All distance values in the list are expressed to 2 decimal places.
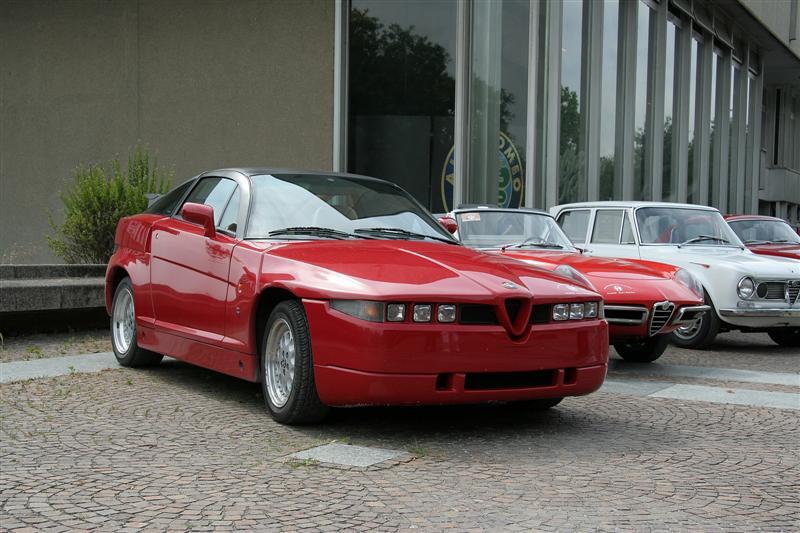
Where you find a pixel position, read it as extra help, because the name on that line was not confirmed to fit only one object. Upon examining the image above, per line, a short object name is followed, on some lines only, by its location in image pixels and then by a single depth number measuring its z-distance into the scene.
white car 10.24
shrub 11.92
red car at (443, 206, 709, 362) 8.48
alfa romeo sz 5.11
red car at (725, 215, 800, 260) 14.09
